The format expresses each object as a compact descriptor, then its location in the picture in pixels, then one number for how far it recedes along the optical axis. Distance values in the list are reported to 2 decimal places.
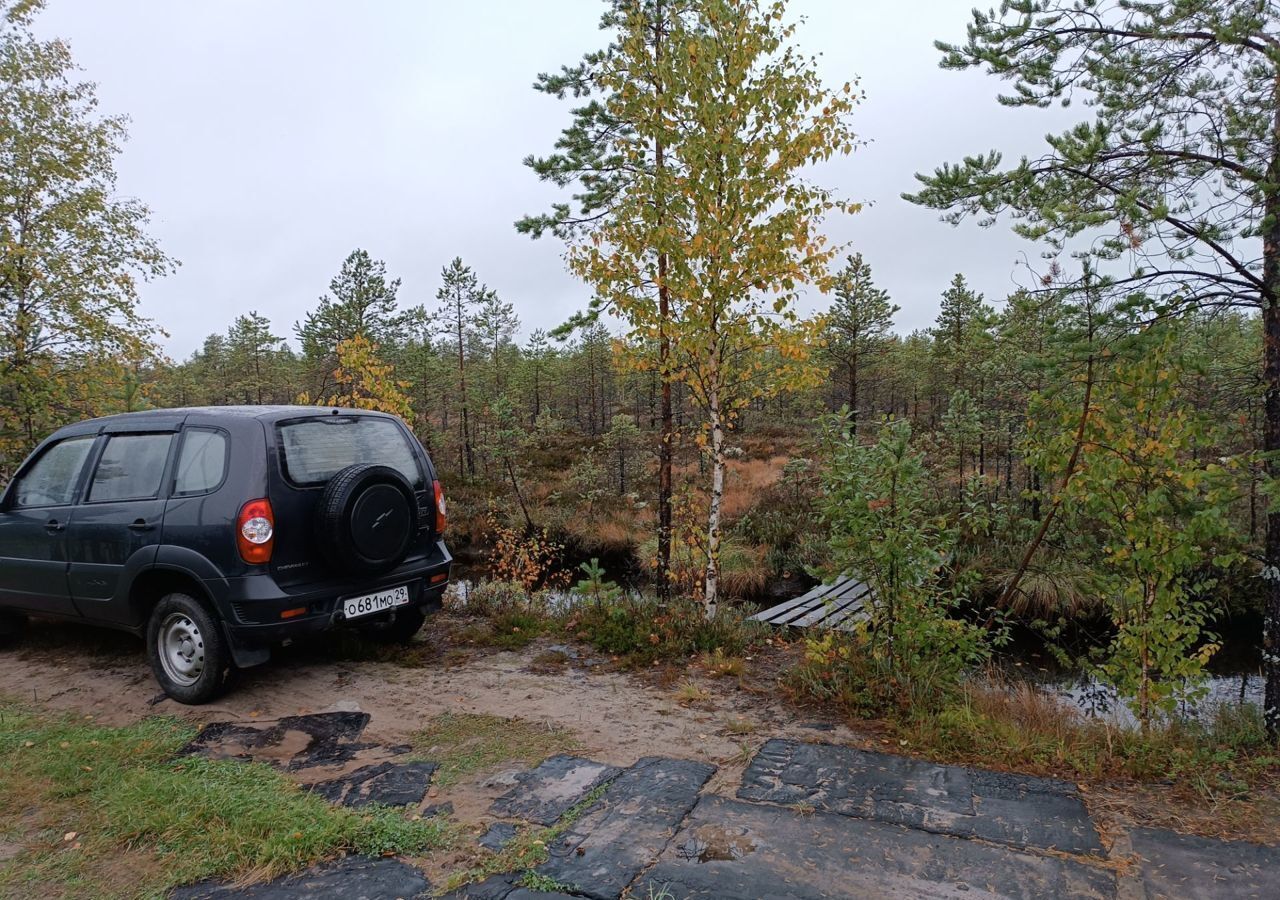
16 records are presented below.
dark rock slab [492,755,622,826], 2.99
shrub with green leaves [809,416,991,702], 4.18
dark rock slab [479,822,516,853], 2.73
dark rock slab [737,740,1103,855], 2.77
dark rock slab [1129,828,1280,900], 2.38
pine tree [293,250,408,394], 19.56
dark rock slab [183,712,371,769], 3.64
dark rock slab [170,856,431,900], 2.44
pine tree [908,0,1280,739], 3.61
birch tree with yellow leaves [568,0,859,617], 5.57
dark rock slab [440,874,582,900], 2.38
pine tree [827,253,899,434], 20.09
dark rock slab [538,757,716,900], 2.49
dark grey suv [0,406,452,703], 4.18
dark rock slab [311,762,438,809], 3.13
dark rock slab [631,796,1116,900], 2.38
